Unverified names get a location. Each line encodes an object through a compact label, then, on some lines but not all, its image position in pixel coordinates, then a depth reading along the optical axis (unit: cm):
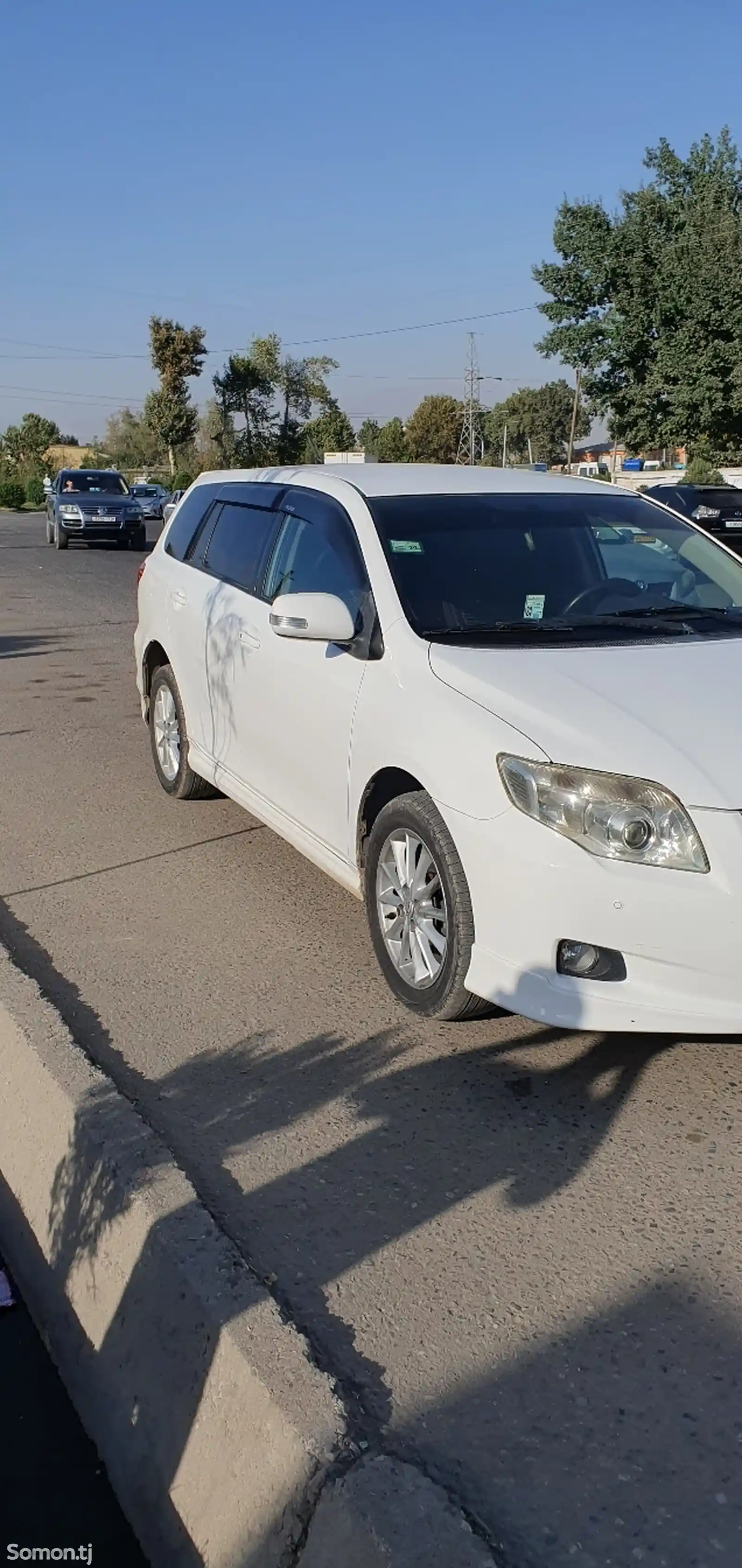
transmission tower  7094
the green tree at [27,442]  7838
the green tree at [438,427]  10312
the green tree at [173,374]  6962
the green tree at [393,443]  7631
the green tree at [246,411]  7138
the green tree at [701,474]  3809
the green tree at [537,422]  11738
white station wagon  355
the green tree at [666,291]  3938
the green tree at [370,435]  8938
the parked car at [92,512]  2939
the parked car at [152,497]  4744
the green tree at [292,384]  7231
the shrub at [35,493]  6719
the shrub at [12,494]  6594
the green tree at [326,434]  7338
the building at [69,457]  8850
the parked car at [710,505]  2112
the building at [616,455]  5422
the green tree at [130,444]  9125
